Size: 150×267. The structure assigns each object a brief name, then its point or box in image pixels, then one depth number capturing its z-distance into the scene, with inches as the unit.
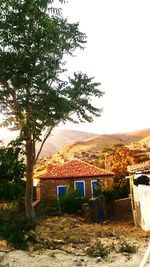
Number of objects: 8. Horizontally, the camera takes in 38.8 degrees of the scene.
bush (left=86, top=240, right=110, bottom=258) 421.1
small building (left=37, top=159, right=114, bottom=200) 841.5
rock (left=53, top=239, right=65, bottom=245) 475.9
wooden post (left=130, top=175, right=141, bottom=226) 629.7
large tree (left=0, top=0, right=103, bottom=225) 473.0
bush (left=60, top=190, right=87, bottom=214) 741.8
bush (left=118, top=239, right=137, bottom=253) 438.2
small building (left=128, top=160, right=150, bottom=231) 576.7
